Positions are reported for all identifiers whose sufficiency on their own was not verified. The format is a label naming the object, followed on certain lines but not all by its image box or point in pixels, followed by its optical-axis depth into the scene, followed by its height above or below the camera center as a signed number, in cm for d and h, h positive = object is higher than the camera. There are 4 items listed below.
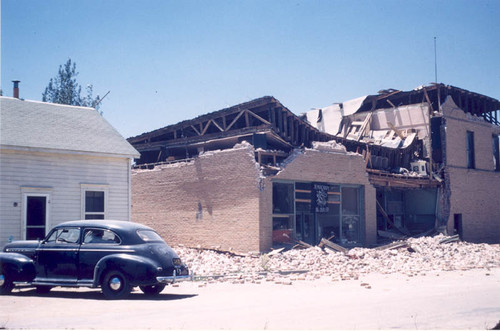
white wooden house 1675 +115
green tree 4919 +1016
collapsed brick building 2412 +153
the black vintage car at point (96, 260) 1181 -122
